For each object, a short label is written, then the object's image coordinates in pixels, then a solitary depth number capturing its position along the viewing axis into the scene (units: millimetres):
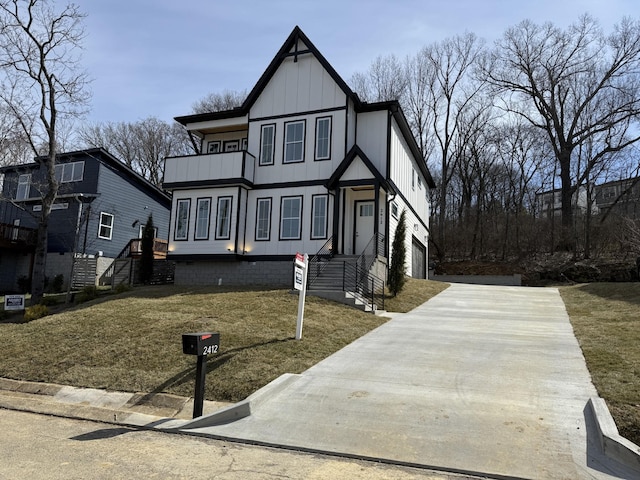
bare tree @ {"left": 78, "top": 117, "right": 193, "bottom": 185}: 44812
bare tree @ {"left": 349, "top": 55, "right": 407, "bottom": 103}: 38750
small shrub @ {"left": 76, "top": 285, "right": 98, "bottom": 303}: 17238
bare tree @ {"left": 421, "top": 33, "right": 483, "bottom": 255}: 37600
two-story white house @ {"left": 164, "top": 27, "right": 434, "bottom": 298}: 18438
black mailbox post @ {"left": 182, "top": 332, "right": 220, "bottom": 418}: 6336
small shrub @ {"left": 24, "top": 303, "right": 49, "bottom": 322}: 14406
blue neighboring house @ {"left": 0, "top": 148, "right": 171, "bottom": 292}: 26156
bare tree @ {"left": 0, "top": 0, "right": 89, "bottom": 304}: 18641
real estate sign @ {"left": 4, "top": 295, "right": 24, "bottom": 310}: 14480
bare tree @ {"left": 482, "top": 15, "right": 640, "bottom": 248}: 31266
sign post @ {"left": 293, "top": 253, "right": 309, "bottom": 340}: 9602
